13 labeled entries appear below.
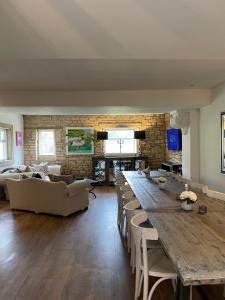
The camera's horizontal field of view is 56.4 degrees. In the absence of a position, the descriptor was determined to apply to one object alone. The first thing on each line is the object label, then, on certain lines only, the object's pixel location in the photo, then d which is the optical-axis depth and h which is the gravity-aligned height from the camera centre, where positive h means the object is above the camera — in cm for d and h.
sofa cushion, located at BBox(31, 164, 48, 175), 717 -69
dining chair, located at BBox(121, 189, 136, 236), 263 -65
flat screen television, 663 +24
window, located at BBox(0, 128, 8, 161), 684 +12
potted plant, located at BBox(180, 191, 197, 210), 206 -52
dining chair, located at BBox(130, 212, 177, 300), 154 -97
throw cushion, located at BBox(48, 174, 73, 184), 526 -77
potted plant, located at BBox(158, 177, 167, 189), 313 -55
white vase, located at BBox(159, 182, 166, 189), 313 -58
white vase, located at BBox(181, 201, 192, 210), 209 -59
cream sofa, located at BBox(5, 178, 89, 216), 436 -104
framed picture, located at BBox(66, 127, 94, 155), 806 +33
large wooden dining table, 112 -65
